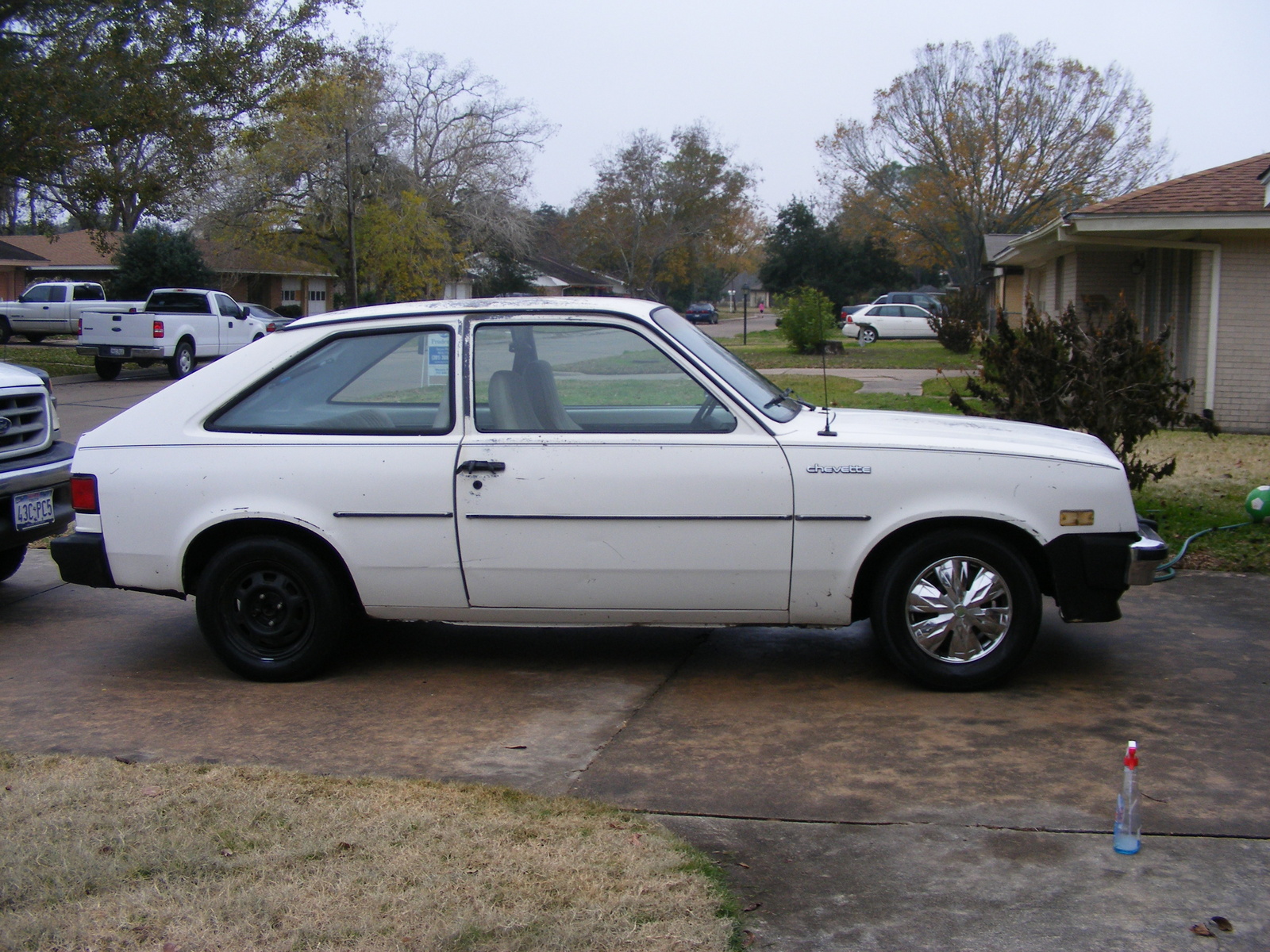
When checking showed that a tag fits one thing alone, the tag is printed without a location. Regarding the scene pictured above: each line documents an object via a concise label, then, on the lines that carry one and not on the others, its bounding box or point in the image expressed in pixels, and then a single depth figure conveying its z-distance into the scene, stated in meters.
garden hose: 8.11
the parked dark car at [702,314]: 70.75
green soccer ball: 8.11
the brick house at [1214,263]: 13.59
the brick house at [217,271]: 42.34
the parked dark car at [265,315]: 29.09
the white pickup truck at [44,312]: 36.91
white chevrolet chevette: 4.87
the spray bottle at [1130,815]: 3.54
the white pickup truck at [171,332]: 24.06
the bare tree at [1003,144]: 47.94
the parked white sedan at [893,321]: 41.69
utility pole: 25.66
